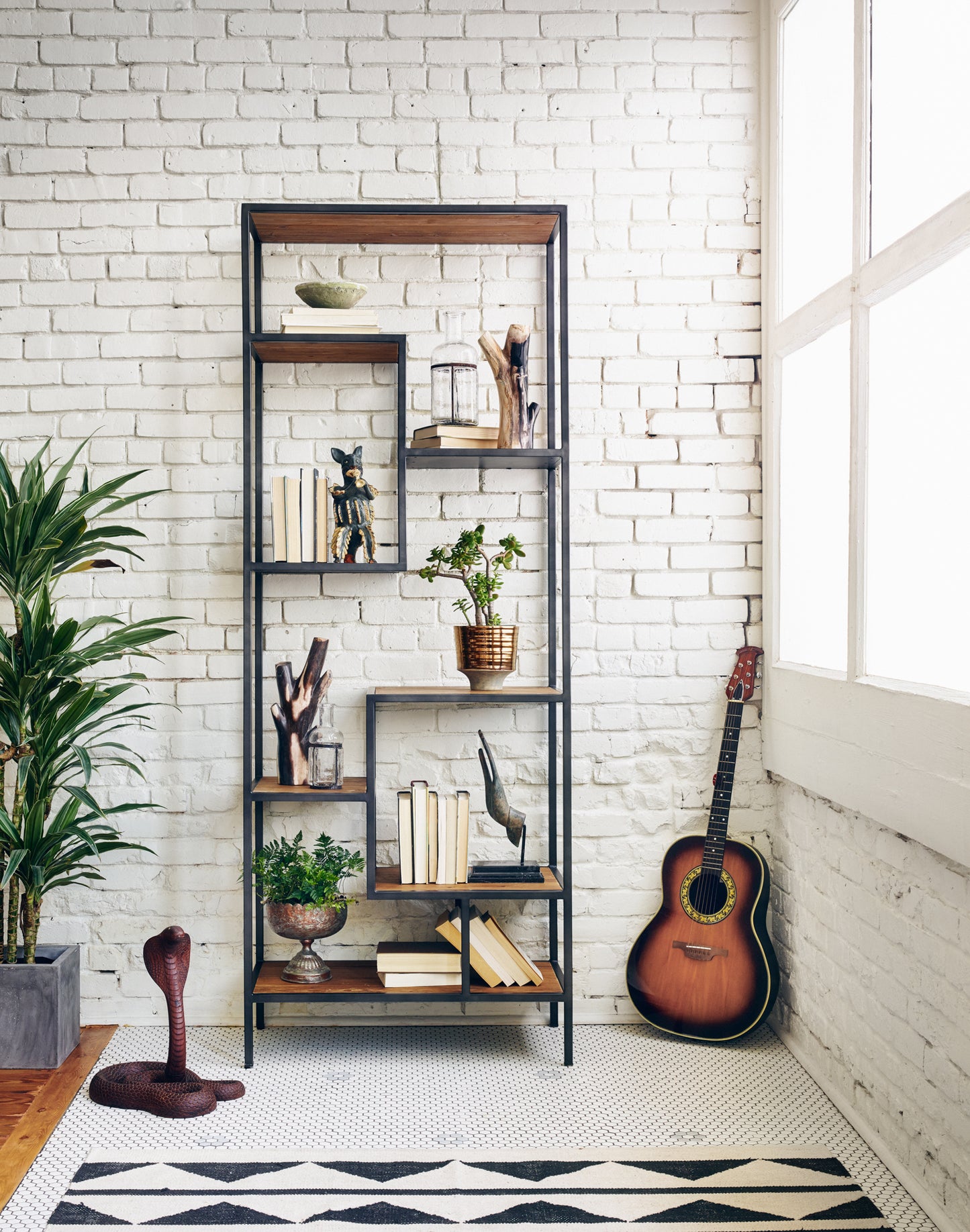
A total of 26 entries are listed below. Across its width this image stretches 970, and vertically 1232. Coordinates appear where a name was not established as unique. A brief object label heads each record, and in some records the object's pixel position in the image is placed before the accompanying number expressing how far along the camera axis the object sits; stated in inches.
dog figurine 94.0
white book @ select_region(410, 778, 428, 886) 91.8
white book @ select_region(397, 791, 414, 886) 91.8
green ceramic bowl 92.9
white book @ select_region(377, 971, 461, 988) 93.0
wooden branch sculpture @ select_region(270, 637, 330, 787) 94.0
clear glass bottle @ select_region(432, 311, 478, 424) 93.5
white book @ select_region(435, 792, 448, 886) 91.9
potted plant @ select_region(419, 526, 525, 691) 92.5
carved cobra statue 82.9
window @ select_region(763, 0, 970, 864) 66.9
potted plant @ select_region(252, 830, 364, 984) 92.8
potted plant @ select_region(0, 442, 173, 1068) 89.8
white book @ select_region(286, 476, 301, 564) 93.5
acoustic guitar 95.7
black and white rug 68.5
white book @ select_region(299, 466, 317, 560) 93.7
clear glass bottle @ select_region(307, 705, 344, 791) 92.9
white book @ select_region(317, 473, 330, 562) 94.1
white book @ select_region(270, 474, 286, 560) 93.7
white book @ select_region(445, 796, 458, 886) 92.0
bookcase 91.7
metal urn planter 92.9
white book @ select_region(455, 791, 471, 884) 92.2
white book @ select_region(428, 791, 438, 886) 92.1
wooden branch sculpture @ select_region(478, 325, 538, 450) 92.7
